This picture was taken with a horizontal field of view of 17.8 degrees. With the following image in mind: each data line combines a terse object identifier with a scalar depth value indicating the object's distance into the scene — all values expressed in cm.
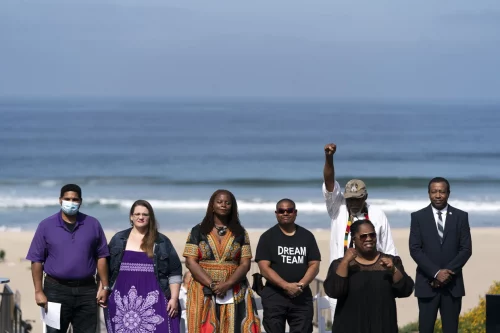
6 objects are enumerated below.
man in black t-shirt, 1278
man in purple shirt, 1232
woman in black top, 1063
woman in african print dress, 1252
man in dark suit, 1331
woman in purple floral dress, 1259
